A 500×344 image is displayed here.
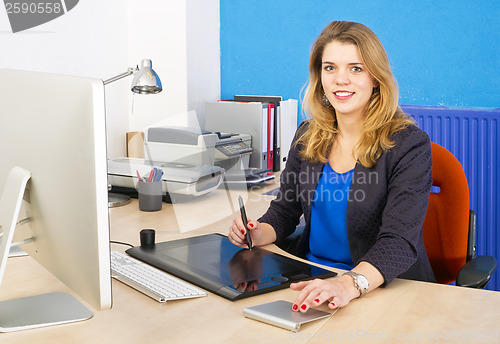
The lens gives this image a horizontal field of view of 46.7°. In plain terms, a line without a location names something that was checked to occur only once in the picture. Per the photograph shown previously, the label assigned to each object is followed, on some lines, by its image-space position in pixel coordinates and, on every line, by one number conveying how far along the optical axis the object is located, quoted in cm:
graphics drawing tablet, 130
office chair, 178
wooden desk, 107
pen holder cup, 203
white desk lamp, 210
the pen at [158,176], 208
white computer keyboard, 125
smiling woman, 150
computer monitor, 87
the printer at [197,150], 236
